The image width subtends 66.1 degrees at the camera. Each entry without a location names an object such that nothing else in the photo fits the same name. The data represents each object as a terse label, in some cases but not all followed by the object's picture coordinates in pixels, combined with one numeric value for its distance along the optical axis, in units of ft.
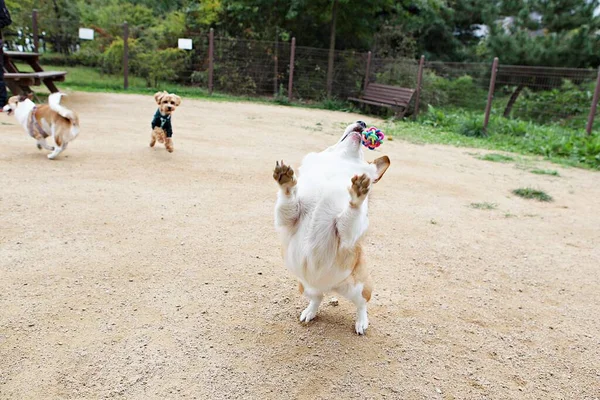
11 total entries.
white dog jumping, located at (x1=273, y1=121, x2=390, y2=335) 6.93
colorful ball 7.35
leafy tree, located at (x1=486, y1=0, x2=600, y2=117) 48.70
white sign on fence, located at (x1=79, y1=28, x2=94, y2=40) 48.49
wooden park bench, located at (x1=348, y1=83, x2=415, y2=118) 47.44
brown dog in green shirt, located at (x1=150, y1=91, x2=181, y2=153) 20.17
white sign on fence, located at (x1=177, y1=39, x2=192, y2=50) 52.19
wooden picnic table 30.60
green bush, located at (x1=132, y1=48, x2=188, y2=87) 53.47
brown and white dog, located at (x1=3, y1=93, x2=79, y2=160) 18.24
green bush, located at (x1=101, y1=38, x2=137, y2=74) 52.80
